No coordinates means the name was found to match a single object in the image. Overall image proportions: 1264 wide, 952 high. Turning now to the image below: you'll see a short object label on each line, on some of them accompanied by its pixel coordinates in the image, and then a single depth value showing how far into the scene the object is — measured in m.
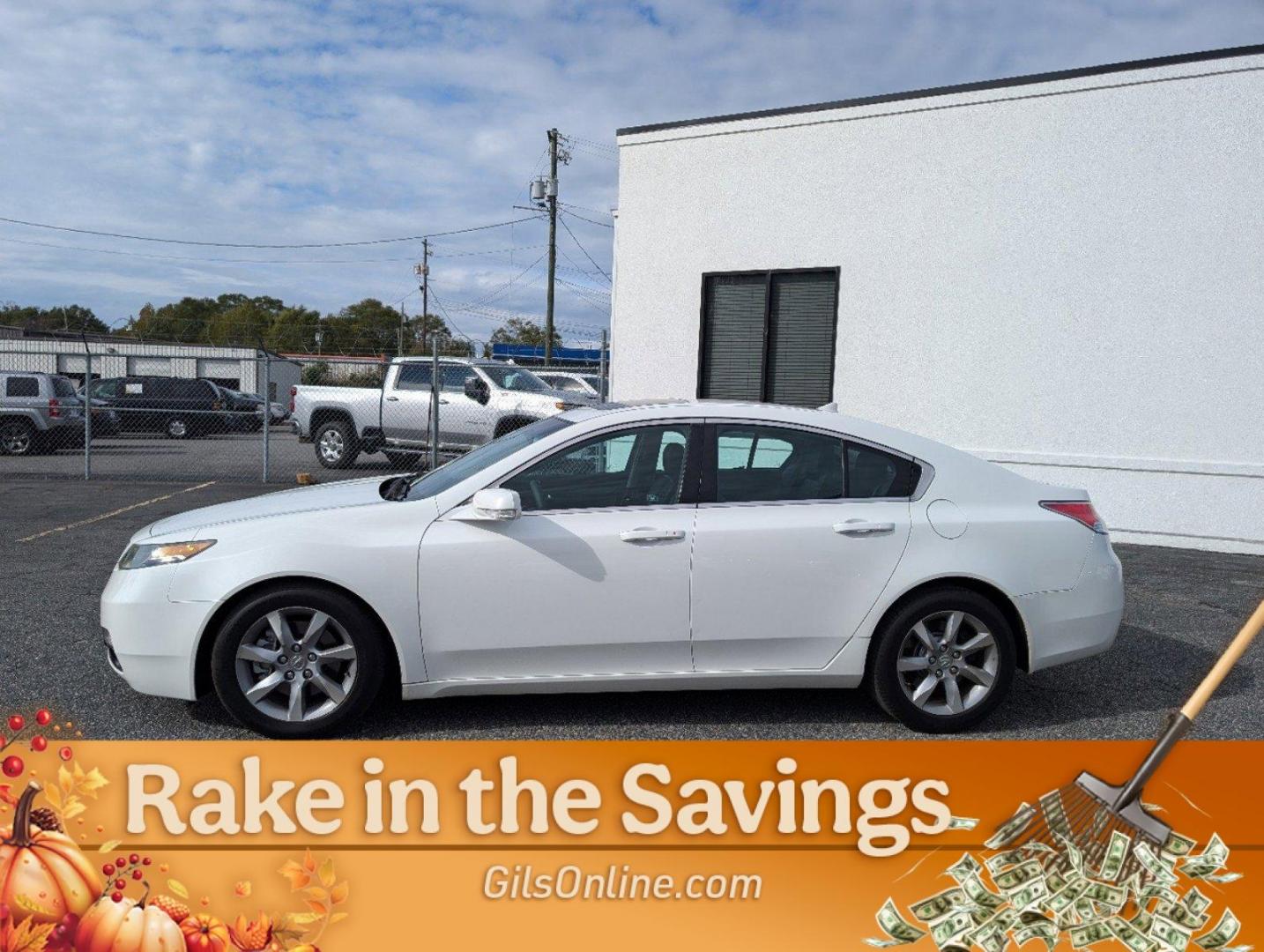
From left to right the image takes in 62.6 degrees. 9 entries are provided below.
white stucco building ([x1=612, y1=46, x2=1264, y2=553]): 9.55
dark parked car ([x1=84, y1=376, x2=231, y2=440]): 25.39
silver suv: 18.58
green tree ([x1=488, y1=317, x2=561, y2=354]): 86.69
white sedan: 4.20
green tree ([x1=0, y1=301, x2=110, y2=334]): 82.62
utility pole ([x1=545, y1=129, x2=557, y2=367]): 34.62
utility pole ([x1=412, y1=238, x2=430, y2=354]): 64.71
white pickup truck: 14.66
